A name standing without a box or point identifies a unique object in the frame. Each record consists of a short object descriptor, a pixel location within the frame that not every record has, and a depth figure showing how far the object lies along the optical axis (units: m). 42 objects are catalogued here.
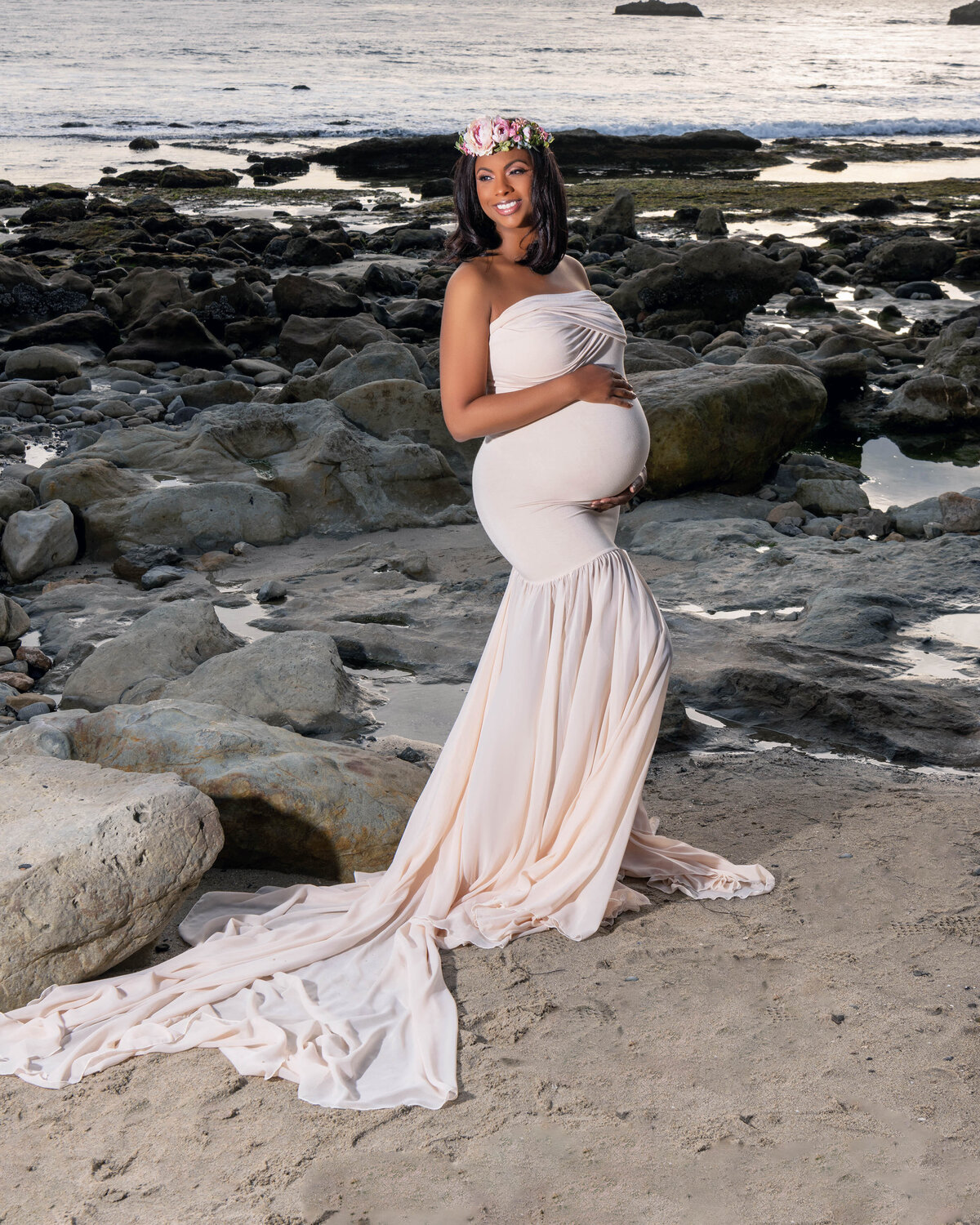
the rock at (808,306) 14.62
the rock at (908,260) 16.66
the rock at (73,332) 12.52
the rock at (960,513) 7.96
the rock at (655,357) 10.59
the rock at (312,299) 13.59
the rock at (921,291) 15.80
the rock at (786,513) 8.27
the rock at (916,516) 8.05
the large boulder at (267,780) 3.95
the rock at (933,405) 10.66
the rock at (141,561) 7.29
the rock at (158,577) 7.13
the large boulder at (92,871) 3.14
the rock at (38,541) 7.22
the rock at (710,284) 13.92
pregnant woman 3.28
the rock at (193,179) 26.23
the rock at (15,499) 7.74
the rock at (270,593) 6.84
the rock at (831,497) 8.52
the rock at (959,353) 11.34
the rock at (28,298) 13.80
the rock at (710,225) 20.06
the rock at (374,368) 10.20
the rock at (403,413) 9.19
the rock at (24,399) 10.35
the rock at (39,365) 11.48
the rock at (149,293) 13.66
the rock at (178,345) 12.20
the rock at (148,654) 5.61
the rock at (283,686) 5.25
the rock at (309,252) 17.47
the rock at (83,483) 7.88
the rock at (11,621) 6.29
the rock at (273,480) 7.75
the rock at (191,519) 7.64
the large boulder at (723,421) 8.43
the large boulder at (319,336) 12.17
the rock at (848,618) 6.24
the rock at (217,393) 10.76
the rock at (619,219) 19.48
